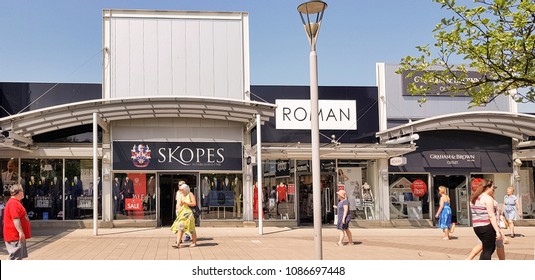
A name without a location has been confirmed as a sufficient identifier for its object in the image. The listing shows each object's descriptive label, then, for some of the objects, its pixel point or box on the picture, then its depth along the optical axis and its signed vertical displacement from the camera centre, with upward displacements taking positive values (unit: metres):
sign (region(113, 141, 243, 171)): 19.08 +0.80
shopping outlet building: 18.95 +1.28
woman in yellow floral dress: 12.89 -0.94
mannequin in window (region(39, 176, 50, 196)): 19.00 -0.18
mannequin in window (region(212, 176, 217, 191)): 19.62 -0.31
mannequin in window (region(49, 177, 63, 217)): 19.03 -0.50
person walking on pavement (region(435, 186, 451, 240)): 15.68 -1.19
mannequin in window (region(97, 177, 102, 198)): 19.04 -0.25
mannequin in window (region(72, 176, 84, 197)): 19.17 -0.24
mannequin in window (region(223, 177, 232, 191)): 19.66 -0.28
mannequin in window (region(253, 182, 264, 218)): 19.61 -0.88
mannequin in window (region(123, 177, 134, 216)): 19.16 -0.31
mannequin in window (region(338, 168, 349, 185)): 20.66 -0.08
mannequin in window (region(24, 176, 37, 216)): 18.91 -0.44
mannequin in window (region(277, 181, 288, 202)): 20.27 -0.59
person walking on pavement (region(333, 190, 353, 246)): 13.80 -1.08
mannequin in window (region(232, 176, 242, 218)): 19.62 -0.61
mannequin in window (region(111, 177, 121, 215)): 19.09 -0.51
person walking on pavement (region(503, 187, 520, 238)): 16.69 -1.16
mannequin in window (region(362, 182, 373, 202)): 20.86 -0.72
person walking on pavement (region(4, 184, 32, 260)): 8.39 -0.74
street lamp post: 8.72 +0.93
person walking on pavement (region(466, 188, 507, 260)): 9.50 -1.37
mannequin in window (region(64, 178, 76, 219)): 19.05 -0.72
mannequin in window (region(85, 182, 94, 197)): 19.16 -0.38
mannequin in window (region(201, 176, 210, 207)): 19.56 -0.44
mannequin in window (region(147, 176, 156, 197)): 19.30 -0.33
